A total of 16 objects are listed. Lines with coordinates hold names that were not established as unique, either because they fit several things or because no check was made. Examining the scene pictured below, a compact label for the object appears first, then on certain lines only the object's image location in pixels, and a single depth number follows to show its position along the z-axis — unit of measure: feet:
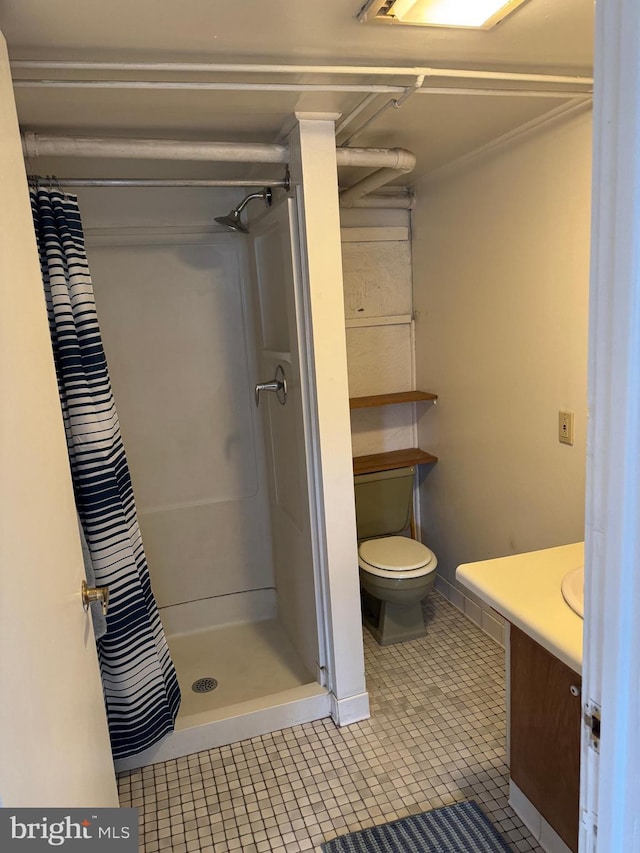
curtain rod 5.98
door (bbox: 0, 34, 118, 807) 2.63
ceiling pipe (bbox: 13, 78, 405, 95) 4.79
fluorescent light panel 4.07
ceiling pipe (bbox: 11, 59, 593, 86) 4.61
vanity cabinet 4.79
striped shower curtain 5.65
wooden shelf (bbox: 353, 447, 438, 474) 9.64
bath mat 5.46
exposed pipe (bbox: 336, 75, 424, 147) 5.23
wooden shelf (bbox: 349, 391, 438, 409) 9.55
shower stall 6.72
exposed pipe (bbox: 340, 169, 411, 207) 7.53
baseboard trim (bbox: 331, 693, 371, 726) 7.22
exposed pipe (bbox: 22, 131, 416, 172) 5.61
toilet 8.51
